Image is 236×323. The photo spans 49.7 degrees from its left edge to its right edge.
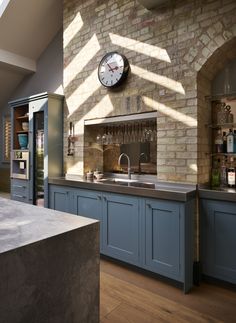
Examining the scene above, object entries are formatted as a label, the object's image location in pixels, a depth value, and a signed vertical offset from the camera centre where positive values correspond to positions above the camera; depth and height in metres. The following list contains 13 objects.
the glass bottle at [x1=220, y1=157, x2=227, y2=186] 2.75 -0.20
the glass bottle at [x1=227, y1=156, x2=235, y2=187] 2.63 -0.19
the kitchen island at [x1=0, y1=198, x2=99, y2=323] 1.08 -0.54
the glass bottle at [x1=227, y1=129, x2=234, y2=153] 2.61 +0.14
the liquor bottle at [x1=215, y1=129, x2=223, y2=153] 2.75 +0.14
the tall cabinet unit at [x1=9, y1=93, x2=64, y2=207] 3.73 +0.13
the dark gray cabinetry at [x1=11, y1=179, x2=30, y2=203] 4.09 -0.56
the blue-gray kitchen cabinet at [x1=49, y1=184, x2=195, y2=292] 2.37 -0.75
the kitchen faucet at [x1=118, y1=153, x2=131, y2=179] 3.43 -0.02
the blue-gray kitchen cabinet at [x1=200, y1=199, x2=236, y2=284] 2.32 -0.78
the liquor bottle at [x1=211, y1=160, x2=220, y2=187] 2.79 -0.21
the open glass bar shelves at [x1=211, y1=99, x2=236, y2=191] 2.64 +0.12
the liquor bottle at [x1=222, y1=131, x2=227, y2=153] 2.72 +0.13
